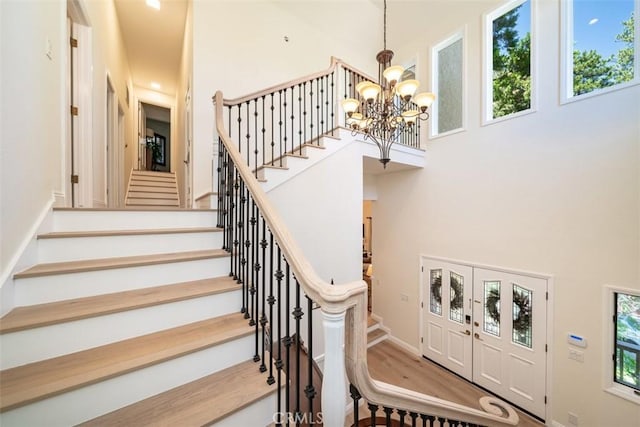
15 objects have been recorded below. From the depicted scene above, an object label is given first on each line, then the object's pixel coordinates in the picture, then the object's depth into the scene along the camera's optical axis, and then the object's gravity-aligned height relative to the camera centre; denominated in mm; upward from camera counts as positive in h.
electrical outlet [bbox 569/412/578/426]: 3131 -2598
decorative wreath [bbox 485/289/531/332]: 3596 -1451
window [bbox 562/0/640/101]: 2900 +2059
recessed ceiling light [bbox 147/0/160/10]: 3853 +3230
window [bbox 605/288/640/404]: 2754 -1490
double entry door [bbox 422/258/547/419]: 3500 -1872
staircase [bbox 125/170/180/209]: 5968 +540
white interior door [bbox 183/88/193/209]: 3756 +1000
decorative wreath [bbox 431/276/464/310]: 4395 -1465
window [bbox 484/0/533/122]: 3744 +2386
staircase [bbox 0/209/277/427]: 1028 -653
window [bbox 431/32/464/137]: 4547 +2415
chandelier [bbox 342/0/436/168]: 2322 +1075
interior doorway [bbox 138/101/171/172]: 7793 +2522
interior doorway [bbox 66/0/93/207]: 2482 +1079
